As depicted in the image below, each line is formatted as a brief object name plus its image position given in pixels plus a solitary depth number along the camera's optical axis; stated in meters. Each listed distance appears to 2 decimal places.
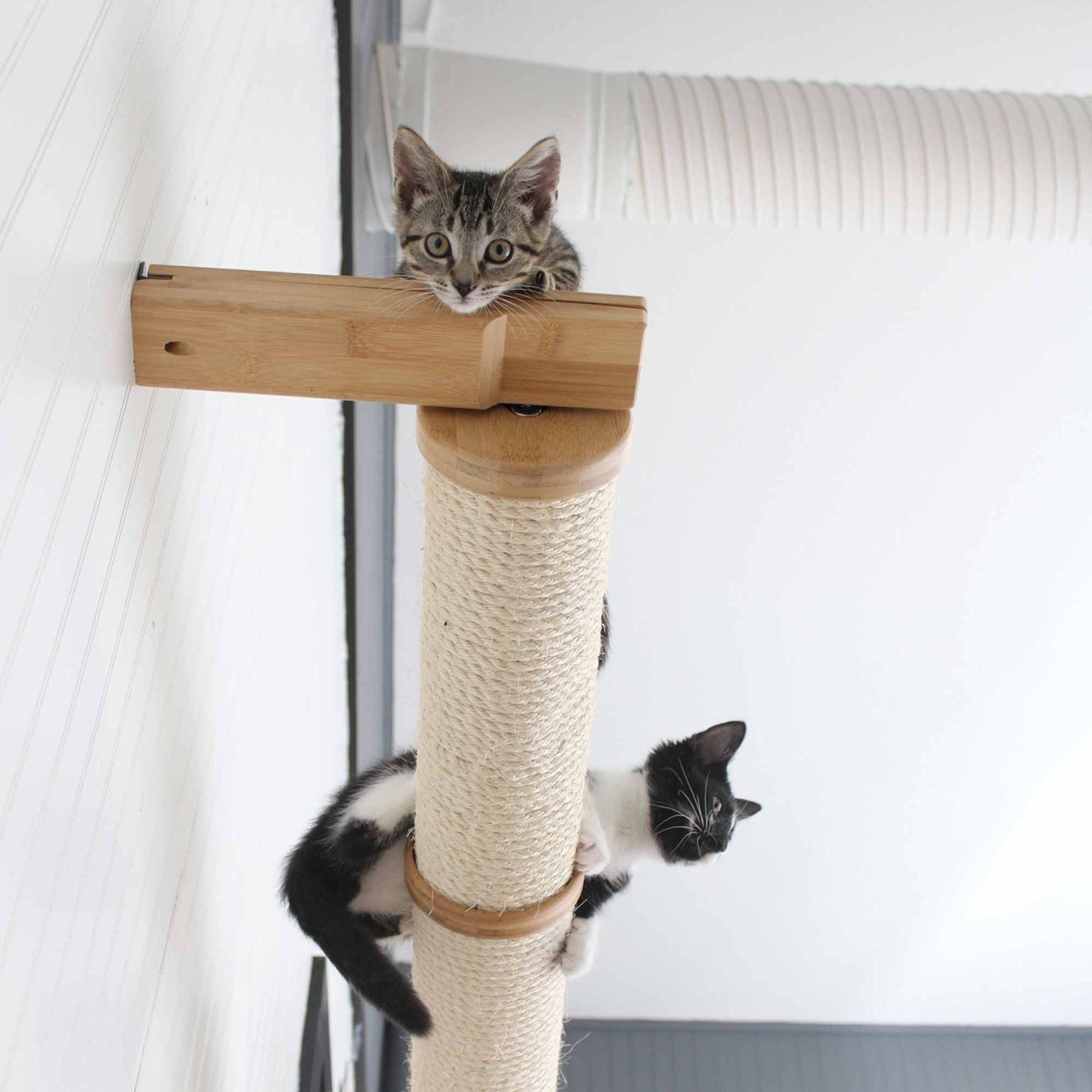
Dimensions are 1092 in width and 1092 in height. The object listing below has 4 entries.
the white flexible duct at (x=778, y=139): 1.21
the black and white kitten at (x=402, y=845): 0.82
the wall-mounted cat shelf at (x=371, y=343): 0.59
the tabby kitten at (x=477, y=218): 0.74
